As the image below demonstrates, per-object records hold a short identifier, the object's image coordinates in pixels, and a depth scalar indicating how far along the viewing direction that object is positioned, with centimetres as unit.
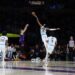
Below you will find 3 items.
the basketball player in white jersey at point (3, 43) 1608
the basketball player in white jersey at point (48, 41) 1661
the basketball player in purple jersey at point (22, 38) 2142
